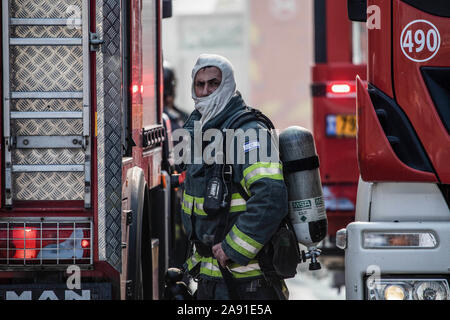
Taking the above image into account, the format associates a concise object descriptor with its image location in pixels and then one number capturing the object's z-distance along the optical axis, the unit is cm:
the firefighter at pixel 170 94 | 1750
